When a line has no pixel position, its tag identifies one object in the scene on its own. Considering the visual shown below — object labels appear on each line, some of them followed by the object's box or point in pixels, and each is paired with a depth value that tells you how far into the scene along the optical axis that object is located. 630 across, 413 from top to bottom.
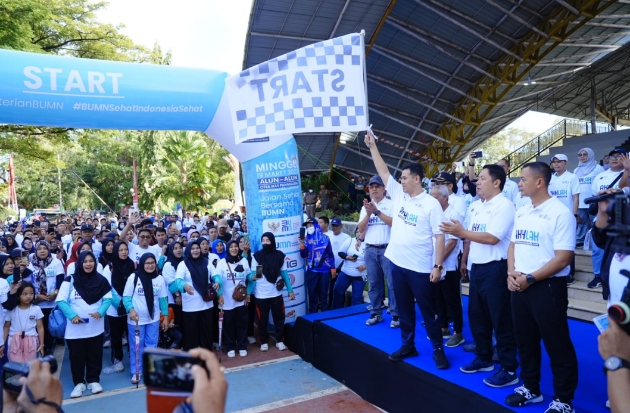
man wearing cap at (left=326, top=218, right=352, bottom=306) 6.98
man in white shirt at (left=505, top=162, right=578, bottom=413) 2.79
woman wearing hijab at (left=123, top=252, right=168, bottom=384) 5.24
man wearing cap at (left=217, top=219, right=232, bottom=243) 8.66
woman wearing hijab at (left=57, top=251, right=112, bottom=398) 4.88
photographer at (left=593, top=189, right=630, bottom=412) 1.43
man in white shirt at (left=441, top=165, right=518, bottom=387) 3.31
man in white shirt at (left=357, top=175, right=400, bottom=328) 5.00
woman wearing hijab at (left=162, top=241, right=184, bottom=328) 5.73
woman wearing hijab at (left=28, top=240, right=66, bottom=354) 6.05
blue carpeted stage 3.20
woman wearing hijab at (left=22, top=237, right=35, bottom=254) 8.35
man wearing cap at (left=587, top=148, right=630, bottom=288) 5.02
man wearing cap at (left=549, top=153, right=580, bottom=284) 5.79
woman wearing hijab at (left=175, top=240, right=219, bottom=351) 5.75
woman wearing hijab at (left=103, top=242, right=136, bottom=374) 5.63
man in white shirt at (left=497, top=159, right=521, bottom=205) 6.05
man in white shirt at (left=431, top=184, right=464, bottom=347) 4.31
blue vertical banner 6.32
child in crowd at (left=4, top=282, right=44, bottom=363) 4.57
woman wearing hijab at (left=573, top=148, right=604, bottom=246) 6.14
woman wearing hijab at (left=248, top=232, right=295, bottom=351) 6.17
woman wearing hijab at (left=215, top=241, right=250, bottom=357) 6.09
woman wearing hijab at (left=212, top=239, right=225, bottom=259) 6.75
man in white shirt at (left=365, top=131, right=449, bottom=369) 3.70
